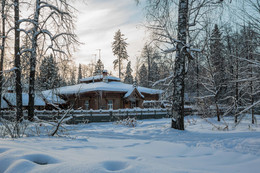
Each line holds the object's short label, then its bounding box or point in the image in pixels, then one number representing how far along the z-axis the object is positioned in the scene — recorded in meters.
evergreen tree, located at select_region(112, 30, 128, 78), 47.31
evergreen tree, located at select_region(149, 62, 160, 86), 44.05
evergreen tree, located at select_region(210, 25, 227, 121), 15.66
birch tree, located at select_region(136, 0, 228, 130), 9.15
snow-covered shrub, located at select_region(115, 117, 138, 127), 13.76
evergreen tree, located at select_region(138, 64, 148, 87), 58.06
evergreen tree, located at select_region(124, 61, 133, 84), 60.99
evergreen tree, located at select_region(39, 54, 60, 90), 44.24
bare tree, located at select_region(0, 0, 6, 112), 12.68
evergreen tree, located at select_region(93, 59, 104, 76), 60.47
